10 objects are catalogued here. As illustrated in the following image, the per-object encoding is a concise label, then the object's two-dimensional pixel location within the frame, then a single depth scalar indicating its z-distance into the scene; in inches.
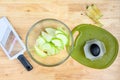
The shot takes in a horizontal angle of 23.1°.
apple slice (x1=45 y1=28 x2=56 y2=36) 36.7
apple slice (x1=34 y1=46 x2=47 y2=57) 36.4
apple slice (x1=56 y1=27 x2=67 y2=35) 36.6
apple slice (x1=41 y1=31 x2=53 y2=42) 35.6
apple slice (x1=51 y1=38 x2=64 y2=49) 35.4
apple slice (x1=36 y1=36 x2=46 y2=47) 36.0
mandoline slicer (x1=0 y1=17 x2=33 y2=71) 37.3
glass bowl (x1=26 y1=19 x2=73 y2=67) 37.4
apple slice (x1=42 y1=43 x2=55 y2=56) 35.4
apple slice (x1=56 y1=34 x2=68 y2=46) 35.8
